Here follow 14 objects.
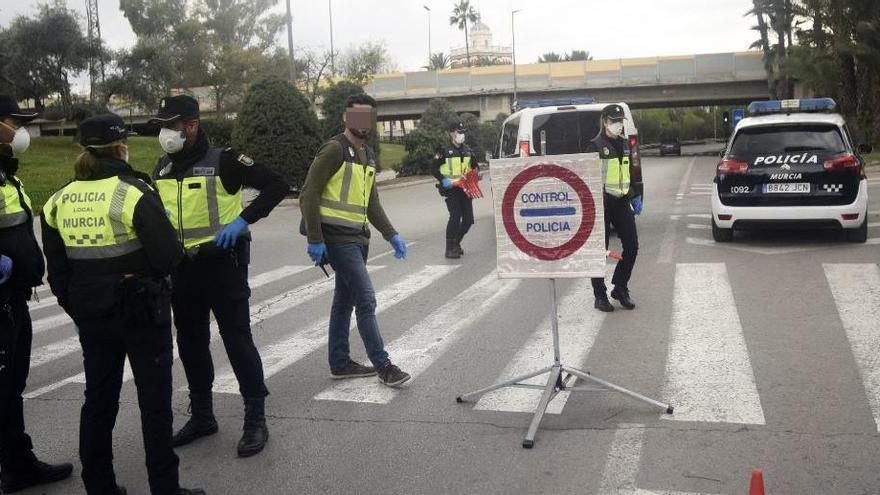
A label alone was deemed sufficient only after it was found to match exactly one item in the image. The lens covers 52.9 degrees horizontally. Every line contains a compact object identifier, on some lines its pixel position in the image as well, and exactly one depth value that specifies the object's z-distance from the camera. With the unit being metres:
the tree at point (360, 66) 40.62
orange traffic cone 3.35
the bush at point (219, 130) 41.16
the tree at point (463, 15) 122.81
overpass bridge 53.94
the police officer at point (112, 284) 3.95
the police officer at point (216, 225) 4.80
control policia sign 5.27
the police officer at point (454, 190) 12.21
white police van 13.99
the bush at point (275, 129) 24.34
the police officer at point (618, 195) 7.99
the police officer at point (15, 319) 4.43
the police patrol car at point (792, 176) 10.95
